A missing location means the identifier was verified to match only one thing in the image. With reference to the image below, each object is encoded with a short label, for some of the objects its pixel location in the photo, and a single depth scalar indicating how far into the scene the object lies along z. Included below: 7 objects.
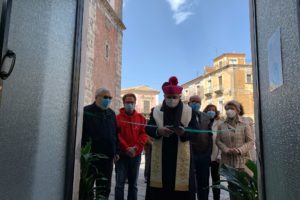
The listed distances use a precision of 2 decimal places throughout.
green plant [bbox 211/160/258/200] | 1.86
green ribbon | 2.39
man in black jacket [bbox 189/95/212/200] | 3.03
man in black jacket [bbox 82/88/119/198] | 2.64
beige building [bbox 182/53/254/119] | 23.93
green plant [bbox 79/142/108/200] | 2.21
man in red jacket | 2.83
